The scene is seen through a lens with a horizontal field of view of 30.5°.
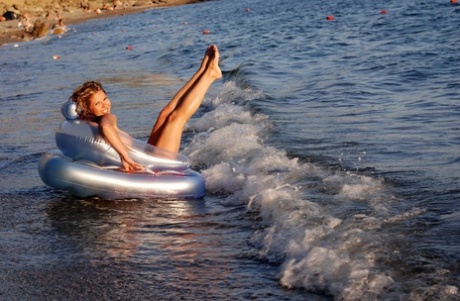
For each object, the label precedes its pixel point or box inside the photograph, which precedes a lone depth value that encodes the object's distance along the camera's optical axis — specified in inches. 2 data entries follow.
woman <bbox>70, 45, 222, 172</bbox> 272.4
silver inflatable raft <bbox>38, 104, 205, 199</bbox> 264.4
